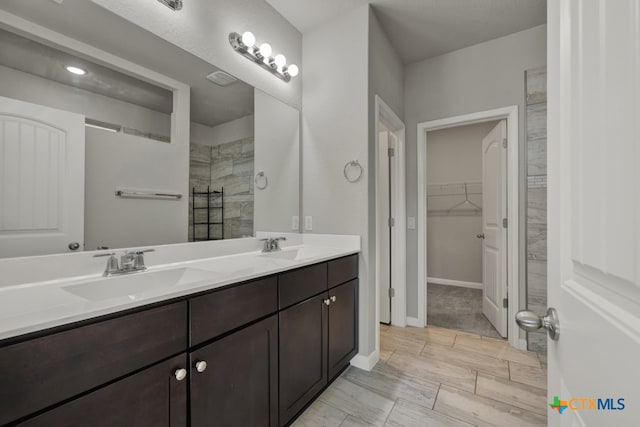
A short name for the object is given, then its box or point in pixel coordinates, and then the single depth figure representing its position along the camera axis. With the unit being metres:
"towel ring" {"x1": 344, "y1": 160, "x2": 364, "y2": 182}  2.09
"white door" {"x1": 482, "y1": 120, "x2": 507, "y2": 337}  2.57
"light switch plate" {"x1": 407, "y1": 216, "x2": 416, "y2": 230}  2.86
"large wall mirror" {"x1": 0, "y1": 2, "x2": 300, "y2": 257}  1.02
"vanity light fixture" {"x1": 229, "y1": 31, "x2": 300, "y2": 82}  1.85
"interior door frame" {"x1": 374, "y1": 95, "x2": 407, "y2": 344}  2.84
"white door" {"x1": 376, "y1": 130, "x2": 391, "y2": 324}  2.88
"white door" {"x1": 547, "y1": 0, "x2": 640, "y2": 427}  0.31
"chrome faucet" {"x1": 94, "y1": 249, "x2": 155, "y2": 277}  1.19
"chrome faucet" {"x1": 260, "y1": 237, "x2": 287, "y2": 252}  2.01
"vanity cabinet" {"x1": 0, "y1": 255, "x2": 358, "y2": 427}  0.67
